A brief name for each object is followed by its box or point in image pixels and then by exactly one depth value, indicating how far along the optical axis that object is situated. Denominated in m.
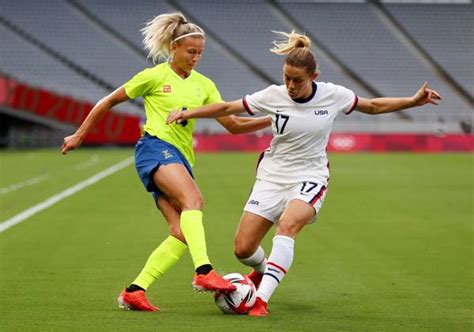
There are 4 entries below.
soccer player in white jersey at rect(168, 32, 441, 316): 16.12
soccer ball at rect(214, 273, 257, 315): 16.05
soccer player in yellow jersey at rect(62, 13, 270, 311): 16.61
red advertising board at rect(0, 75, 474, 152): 87.87
